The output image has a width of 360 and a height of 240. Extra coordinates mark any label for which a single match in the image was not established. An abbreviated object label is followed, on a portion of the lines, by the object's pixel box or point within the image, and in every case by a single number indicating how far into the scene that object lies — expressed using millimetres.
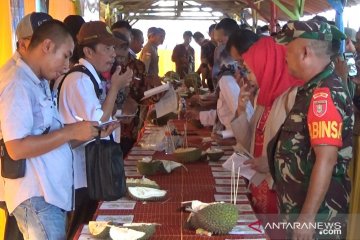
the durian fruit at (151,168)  2955
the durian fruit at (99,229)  1982
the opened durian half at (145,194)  2486
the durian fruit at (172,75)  8286
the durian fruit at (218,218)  2035
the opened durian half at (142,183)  2596
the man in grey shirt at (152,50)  7074
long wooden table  2102
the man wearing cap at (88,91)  2492
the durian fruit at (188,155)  3258
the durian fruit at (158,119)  4781
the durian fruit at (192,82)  7156
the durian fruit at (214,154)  3334
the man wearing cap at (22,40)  2105
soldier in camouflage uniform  1969
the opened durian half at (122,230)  1939
